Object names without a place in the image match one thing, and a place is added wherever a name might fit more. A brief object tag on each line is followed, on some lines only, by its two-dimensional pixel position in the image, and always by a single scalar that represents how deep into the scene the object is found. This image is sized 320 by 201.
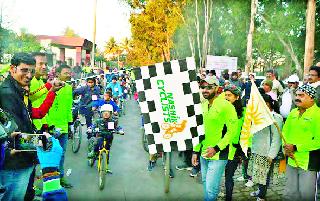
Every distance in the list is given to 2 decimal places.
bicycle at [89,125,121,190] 6.67
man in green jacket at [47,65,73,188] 6.82
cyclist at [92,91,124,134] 8.89
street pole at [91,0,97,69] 26.70
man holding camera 3.94
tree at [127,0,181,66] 38.97
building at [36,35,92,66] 68.62
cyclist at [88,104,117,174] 7.32
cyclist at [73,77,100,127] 11.15
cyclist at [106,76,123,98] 16.61
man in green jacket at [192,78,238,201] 4.93
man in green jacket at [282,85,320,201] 4.79
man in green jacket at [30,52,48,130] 5.38
